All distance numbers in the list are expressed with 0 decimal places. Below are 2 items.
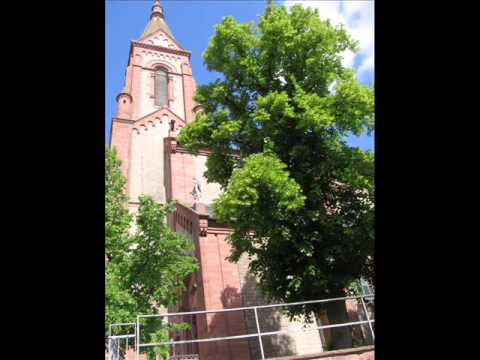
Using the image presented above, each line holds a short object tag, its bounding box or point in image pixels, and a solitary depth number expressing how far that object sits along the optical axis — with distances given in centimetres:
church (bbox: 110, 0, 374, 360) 1253
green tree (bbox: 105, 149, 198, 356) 1014
